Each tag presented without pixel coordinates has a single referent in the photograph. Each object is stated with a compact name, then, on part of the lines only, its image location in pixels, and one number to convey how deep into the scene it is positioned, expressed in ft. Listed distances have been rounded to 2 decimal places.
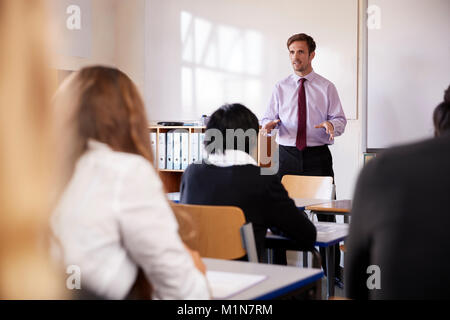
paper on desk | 4.23
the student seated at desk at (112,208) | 3.44
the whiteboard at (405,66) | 14.87
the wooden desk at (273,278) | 4.24
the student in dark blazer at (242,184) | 7.20
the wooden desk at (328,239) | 7.50
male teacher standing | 13.79
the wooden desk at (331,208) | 9.45
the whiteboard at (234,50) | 16.81
